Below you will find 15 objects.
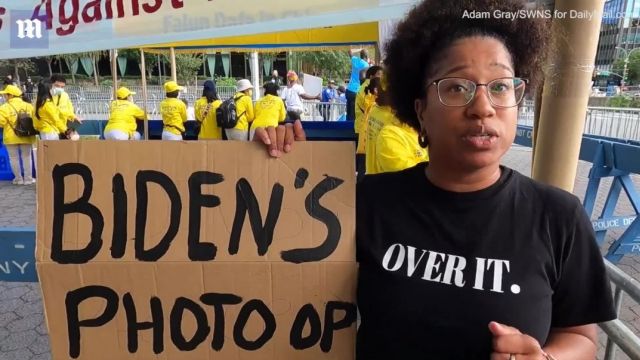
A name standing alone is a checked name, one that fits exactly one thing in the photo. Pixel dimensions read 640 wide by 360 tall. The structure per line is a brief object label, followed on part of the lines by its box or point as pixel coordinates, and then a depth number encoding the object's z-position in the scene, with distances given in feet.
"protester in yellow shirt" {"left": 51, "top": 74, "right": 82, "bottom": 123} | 23.59
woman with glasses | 3.42
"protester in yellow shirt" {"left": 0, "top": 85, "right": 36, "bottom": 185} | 22.88
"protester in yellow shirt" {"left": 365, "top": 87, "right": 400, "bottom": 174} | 8.95
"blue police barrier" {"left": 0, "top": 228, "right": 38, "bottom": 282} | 5.58
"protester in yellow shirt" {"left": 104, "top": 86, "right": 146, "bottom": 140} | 23.75
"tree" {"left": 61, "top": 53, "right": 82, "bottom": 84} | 95.83
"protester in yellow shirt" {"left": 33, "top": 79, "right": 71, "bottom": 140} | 22.34
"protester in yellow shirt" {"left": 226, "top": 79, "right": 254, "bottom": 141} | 24.02
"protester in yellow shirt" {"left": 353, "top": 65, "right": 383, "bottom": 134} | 18.82
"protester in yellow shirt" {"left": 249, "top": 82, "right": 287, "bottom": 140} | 23.79
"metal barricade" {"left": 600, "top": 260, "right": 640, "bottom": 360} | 4.26
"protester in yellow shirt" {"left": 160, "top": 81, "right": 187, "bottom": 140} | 24.73
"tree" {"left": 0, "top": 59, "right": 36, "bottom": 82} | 92.48
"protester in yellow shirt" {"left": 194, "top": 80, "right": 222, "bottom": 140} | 24.21
